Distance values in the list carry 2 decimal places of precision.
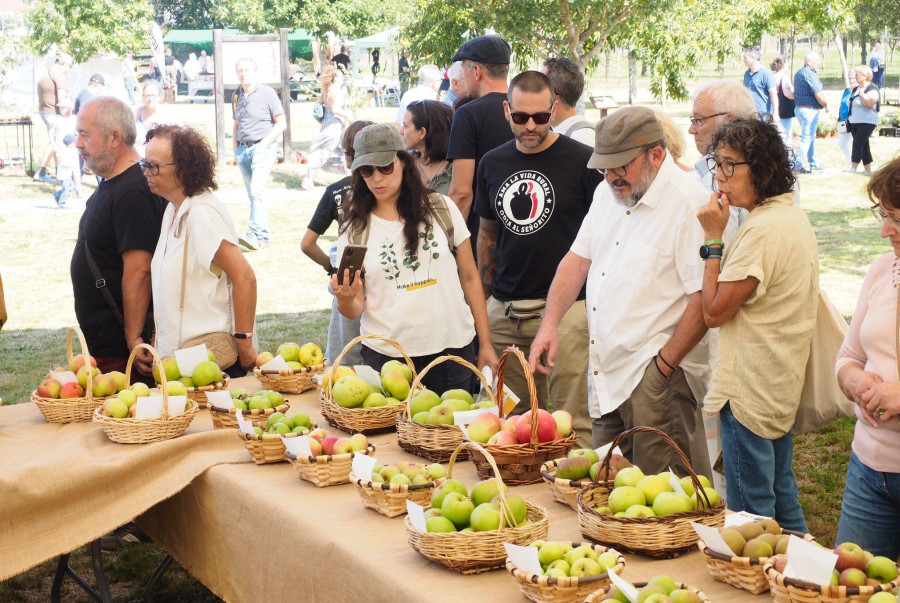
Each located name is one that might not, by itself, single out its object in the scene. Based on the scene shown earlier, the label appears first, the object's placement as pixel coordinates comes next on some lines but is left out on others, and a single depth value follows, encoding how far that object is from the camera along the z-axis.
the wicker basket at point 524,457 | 2.49
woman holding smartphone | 3.49
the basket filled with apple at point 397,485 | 2.32
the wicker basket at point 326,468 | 2.57
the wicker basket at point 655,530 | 2.02
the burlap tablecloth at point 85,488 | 2.83
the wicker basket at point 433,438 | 2.72
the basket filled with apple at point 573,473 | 2.32
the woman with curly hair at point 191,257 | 3.69
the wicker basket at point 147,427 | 3.01
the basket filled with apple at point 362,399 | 2.99
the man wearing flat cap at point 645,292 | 3.08
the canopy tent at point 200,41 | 44.72
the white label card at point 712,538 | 1.89
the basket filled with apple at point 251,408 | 3.02
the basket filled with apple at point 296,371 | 3.55
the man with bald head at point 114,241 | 3.89
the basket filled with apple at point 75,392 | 3.32
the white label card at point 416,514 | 2.05
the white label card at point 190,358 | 3.44
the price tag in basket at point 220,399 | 3.12
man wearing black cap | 4.70
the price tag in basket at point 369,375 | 3.15
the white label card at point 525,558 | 1.83
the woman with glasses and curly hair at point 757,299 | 2.82
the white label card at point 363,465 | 2.40
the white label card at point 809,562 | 1.69
